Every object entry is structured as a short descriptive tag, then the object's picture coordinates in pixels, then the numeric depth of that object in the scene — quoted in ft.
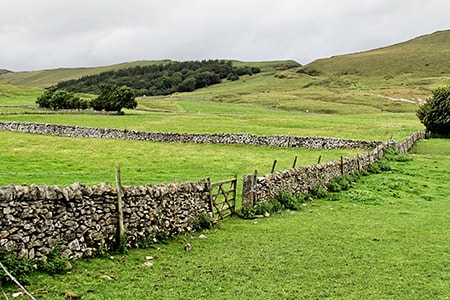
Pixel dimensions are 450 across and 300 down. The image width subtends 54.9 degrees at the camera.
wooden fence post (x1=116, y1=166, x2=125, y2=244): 37.81
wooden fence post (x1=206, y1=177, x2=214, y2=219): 50.83
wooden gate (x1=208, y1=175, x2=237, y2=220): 51.42
